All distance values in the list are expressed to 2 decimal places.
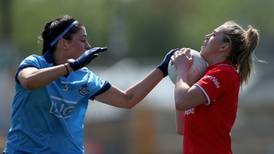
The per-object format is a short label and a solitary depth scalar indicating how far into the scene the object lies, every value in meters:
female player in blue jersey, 15.49
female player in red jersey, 14.09
